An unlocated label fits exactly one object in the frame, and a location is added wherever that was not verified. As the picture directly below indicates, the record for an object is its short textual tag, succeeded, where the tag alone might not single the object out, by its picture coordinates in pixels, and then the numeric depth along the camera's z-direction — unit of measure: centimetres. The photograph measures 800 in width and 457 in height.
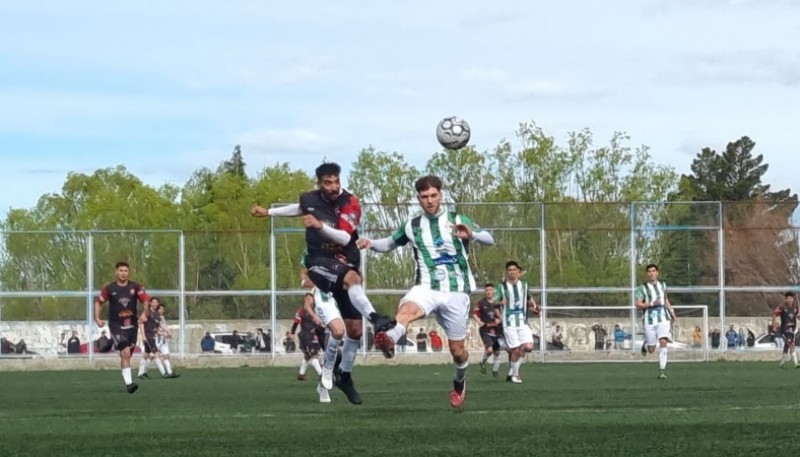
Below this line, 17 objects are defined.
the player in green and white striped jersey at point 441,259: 1269
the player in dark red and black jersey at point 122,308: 2017
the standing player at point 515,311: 2355
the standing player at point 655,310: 2562
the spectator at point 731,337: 3622
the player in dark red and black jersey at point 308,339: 2517
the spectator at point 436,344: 3559
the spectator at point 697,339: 3597
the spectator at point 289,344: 3538
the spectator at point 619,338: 3591
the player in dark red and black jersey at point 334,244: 1331
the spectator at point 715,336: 3597
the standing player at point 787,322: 3206
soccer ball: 2186
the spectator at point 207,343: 3580
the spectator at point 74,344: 3538
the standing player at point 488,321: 2711
